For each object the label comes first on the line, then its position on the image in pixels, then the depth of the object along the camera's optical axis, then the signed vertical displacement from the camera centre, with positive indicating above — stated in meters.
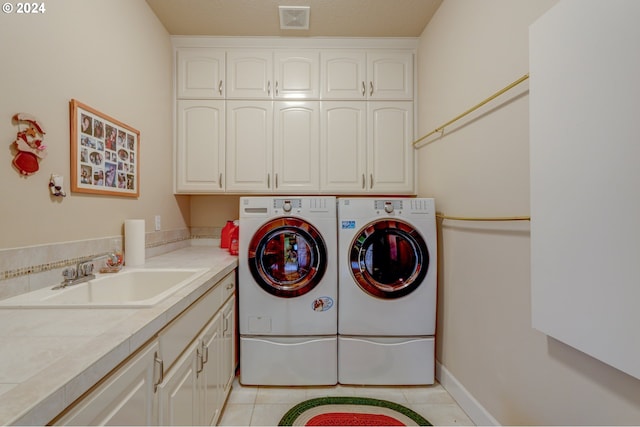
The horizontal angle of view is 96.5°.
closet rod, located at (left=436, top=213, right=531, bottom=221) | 1.28 -0.04
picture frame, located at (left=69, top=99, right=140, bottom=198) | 1.42 +0.32
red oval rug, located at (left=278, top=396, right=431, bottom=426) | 1.68 -1.25
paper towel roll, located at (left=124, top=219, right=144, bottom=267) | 1.73 -0.20
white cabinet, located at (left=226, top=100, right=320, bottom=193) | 2.50 +0.56
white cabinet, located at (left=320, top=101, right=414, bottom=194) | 2.52 +0.56
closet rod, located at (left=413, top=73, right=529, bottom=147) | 1.31 +0.59
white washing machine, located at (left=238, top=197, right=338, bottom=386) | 1.99 -0.57
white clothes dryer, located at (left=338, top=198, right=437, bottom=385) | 2.00 -0.55
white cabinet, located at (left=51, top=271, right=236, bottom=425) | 0.68 -0.56
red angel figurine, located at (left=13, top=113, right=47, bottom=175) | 1.13 +0.26
